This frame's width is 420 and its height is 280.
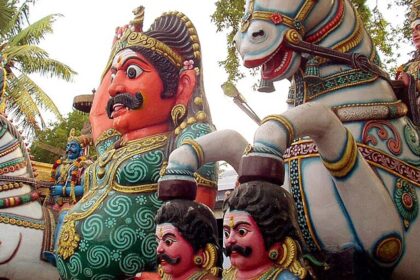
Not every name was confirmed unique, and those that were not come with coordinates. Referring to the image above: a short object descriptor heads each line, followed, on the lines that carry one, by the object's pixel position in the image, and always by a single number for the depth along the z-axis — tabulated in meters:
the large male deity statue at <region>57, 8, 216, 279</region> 2.81
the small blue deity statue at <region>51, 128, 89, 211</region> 3.89
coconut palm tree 11.25
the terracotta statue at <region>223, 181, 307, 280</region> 1.71
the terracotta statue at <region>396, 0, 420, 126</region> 2.23
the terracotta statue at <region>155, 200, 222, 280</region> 2.01
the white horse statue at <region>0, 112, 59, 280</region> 3.72
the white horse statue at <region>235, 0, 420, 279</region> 1.85
